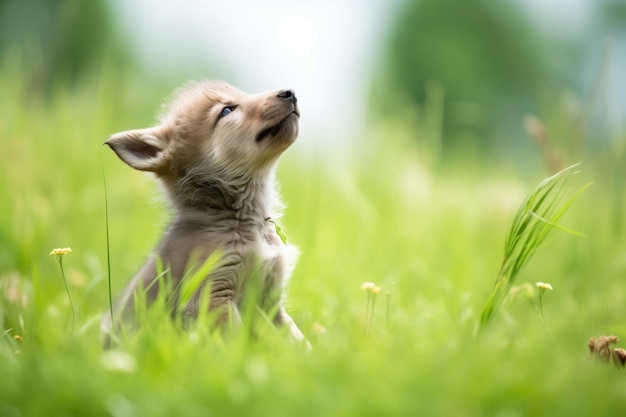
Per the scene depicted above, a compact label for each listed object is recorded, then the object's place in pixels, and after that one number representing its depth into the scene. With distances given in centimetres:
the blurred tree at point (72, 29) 2319
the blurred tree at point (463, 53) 3058
